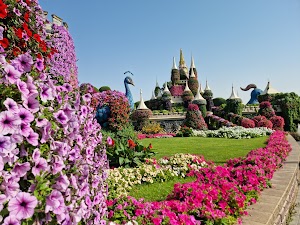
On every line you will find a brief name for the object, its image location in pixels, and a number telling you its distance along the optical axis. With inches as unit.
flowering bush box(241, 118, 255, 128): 895.7
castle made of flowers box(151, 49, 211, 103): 1918.1
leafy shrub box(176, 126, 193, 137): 765.1
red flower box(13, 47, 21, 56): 78.6
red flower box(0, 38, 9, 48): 72.4
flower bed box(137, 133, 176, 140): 762.4
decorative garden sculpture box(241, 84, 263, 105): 1995.0
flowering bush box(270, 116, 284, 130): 923.4
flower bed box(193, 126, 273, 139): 700.0
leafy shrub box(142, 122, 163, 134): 936.3
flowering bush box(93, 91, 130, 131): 436.5
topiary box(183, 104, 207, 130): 900.6
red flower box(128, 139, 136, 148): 303.9
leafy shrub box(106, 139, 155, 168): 289.3
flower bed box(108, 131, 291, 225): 122.3
